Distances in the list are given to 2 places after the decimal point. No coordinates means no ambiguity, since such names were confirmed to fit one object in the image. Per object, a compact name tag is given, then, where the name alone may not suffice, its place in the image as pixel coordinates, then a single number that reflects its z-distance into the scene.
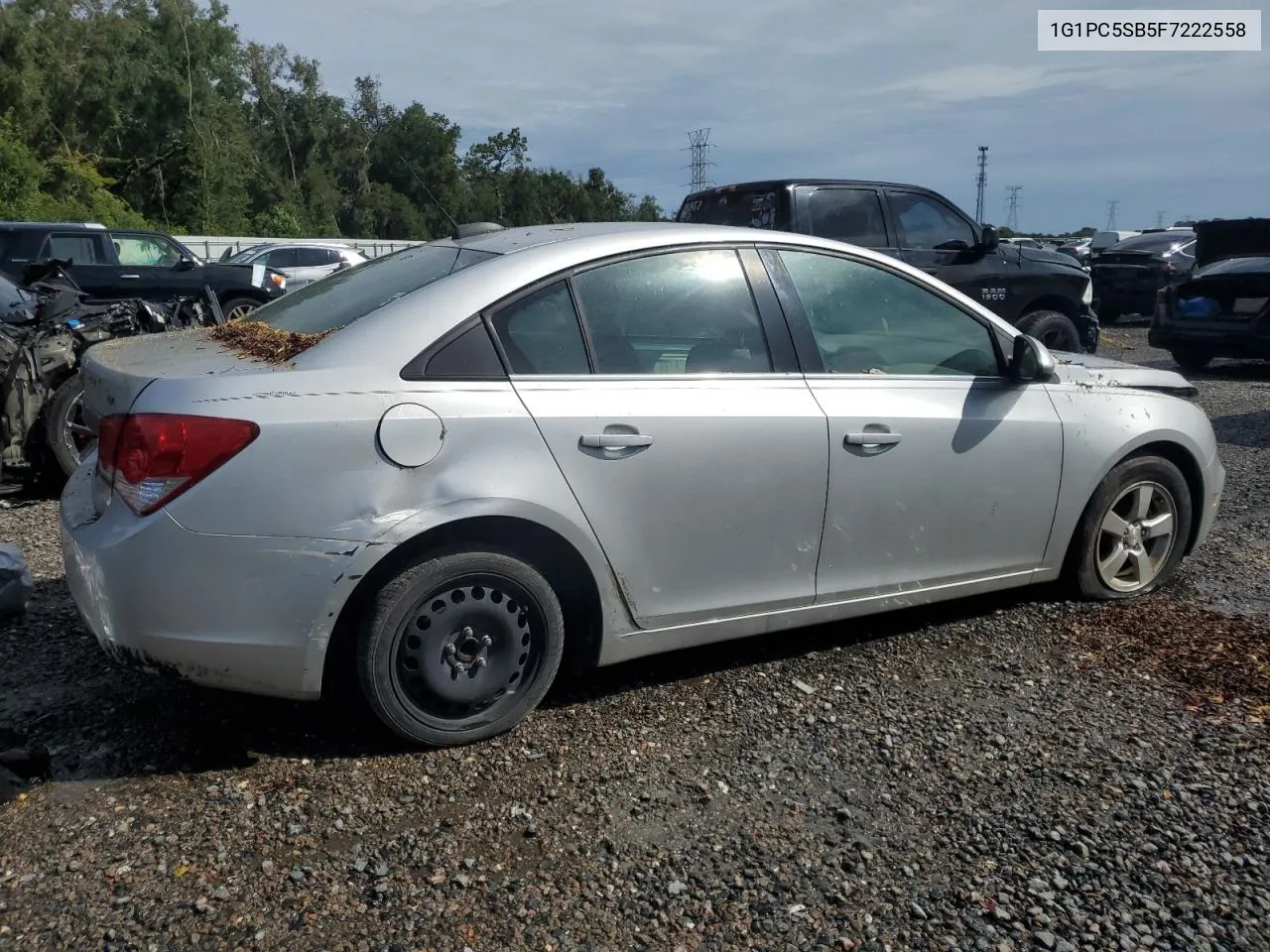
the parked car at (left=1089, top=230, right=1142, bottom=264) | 28.35
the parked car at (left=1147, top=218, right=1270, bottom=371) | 11.68
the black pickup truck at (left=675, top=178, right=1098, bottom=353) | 8.98
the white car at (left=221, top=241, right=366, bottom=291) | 22.20
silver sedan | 2.96
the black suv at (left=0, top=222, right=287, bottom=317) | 14.25
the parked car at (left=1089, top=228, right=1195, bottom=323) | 18.47
